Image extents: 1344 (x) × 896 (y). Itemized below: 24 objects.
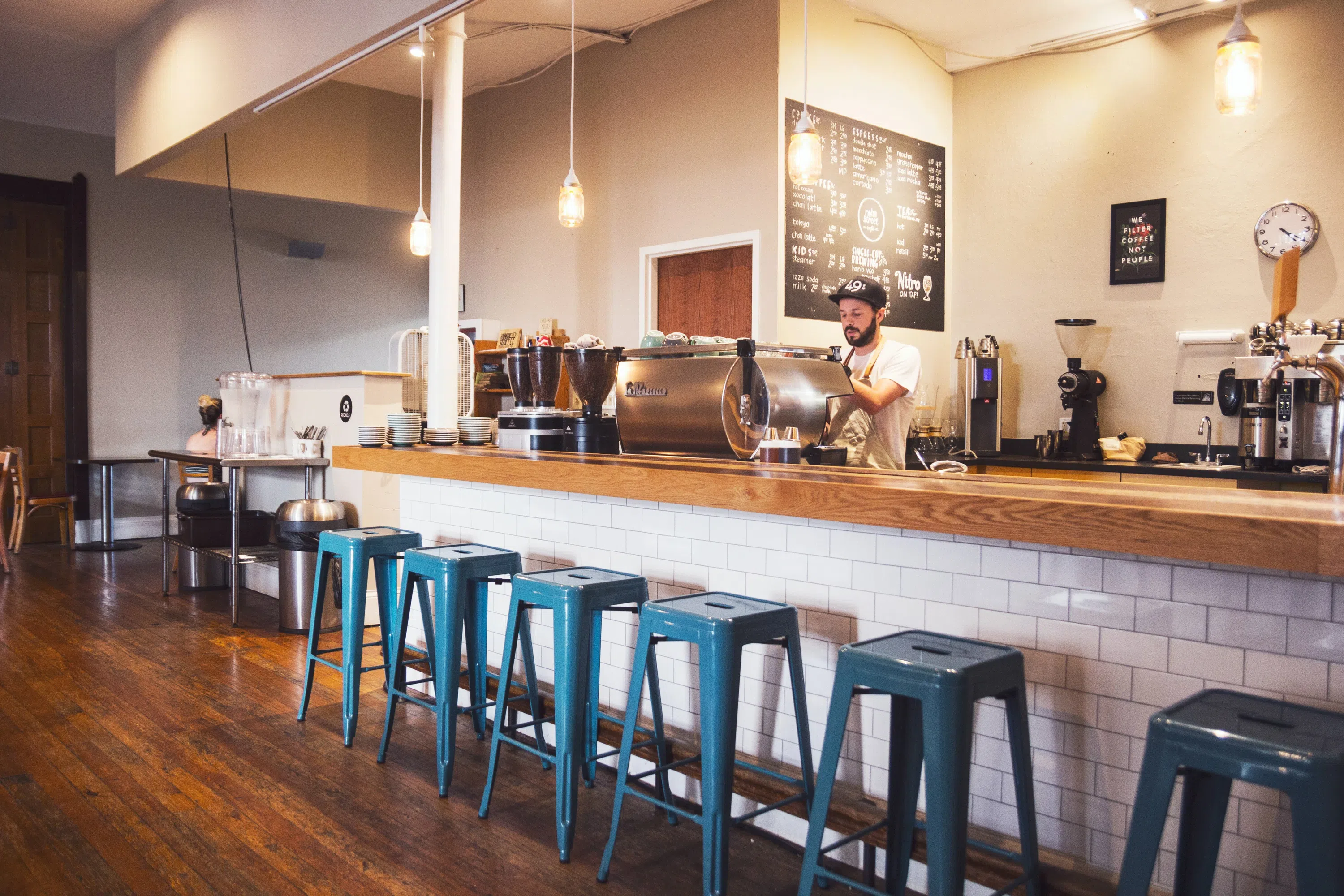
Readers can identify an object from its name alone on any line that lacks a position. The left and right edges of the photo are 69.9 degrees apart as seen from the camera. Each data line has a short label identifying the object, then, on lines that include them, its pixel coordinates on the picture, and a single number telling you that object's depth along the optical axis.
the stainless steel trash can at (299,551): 5.05
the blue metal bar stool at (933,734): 1.73
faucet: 5.03
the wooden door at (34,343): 7.88
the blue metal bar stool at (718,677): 2.15
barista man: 3.91
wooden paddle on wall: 4.43
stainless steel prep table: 5.25
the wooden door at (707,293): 5.48
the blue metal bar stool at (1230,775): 1.35
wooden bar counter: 1.54
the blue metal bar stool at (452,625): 2.96
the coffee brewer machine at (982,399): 5.72
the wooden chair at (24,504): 7.21
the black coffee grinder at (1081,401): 5.37
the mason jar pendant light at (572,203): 4.44
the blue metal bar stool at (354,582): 3.38
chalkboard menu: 5.23
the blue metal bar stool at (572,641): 2.52
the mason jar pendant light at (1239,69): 2.70
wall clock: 4.80
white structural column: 4.98
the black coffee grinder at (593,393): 3.43
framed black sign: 5.30
